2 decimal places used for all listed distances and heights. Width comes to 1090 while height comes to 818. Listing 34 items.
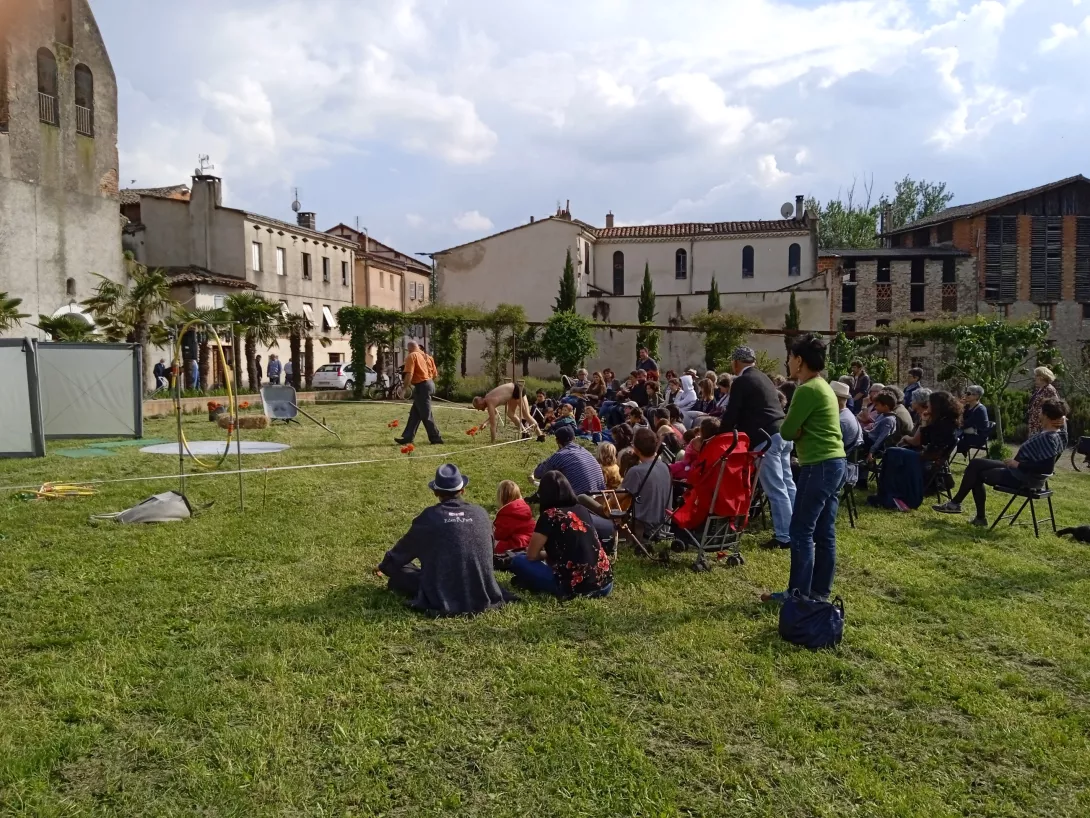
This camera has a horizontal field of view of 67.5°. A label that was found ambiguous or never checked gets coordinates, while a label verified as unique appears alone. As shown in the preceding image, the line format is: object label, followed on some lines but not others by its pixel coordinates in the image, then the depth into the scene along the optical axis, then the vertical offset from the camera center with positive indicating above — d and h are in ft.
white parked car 109.29 -1.06
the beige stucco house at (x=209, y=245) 121.29 +20.02
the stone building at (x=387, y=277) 166.20 +20.31
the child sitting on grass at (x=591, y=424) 41.39 -2.96
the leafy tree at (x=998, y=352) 58.80 +0.76
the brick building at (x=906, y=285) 143.13 +13.73
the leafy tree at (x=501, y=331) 90.53 +4.17
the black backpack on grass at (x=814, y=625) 15.34 -4.92
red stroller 20.48 -3.29
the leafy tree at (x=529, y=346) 96.03 +2.60
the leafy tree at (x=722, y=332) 92.38 +3.83
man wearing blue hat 16.61 -3.79
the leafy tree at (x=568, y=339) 92.99 +3.22
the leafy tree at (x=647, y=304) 135.54 +10.38
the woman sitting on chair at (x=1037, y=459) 24.49 -2.95
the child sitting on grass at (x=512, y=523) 20.45 -3.93
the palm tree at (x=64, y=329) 75.36 +4.11
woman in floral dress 17.84 -4.11
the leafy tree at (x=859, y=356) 67.93 +0.69
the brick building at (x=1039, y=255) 143.43 +18.70
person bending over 46.06 -2.14
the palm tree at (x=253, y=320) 91.61 +5.86
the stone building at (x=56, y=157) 85.46 +24.13
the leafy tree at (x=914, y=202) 218.59 +43.17
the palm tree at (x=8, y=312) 70.57 +5.40
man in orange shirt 42.68 -0.83
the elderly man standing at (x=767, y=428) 21.50 -1.67
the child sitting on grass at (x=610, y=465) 25.43 -3.09
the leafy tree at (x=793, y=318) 125.59 +7.16
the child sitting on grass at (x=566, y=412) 45.72 -2.55
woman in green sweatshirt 16.28 -2.11
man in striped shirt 22.25 -2.72
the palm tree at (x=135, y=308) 75.20 +6.08
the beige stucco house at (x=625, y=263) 145.28 +19.12
